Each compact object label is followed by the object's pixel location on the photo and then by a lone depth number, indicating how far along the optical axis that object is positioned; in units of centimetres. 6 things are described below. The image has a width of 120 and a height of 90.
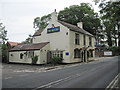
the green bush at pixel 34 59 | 2133
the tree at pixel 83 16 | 3808
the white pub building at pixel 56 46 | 2162
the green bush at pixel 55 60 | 2055
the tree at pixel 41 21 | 4699
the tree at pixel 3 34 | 3703
